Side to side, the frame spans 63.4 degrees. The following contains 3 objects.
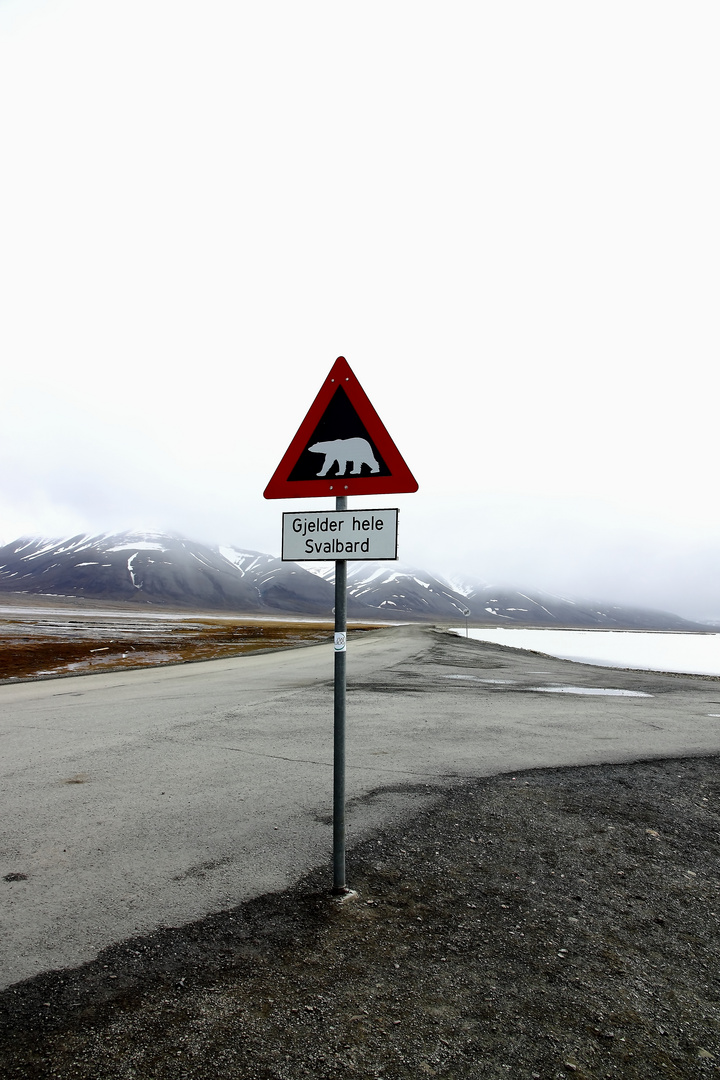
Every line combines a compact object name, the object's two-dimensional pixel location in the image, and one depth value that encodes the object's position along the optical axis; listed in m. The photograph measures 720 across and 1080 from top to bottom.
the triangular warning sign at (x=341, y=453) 3.70
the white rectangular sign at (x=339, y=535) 3.47
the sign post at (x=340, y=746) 3.53
